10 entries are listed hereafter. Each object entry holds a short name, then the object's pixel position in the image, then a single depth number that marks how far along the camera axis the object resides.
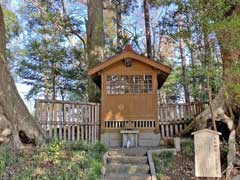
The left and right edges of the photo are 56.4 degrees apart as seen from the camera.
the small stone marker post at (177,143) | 6.15
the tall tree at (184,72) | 11.68
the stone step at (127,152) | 5.79
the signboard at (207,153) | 4.02
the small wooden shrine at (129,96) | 7.69
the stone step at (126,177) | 4.68
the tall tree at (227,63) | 4.87
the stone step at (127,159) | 5.43
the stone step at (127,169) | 5.00
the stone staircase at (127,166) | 4.76
